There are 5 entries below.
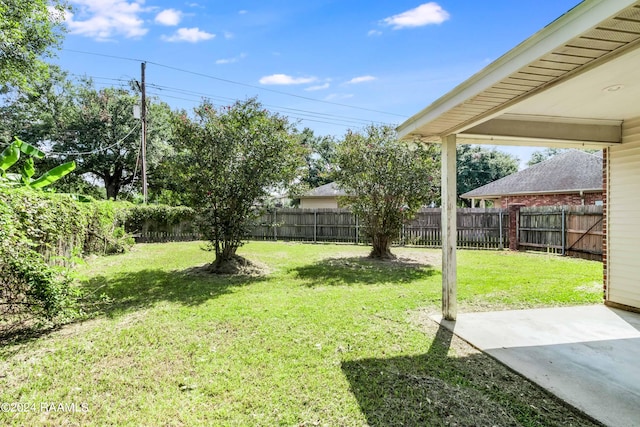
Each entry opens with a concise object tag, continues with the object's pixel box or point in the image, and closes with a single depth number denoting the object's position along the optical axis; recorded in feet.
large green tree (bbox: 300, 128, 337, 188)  114.83
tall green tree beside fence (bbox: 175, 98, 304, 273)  24.50
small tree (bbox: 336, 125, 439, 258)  30.89
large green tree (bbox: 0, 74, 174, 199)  70.03
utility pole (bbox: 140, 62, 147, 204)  52.11
